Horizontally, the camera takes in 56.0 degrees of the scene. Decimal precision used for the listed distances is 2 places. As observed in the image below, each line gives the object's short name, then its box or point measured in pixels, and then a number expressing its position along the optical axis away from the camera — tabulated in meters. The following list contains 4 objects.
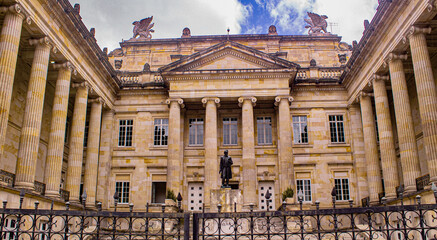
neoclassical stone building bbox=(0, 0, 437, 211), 20.83
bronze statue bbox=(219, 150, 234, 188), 19.27
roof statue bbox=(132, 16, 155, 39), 36.06
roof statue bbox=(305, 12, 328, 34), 35.62
